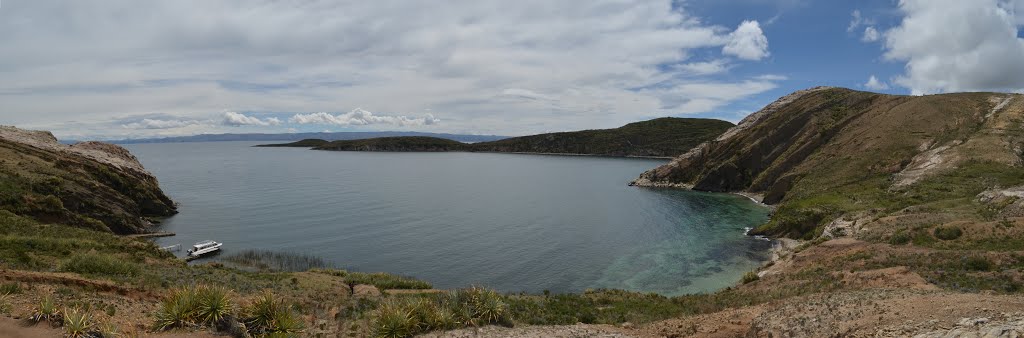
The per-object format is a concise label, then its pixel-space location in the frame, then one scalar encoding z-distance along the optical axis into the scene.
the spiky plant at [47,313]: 14.30
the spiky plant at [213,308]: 16.20
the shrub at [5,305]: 14.57
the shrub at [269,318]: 16.66
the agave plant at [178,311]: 15.71
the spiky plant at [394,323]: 16.80
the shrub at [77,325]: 13.70
